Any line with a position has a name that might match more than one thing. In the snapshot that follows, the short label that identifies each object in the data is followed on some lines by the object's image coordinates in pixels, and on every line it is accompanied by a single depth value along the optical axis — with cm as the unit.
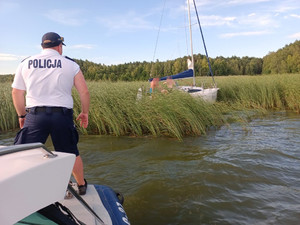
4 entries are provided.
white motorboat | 106
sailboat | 1106
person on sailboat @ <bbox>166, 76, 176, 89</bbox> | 800
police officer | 270
